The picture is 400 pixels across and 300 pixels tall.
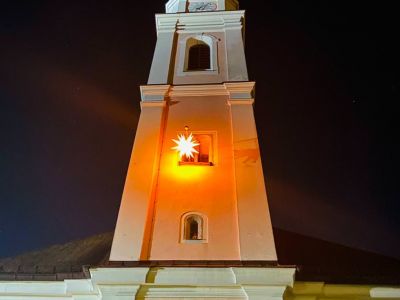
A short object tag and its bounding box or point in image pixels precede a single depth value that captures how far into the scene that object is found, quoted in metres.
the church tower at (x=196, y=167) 9.73
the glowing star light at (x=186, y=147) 11.62
